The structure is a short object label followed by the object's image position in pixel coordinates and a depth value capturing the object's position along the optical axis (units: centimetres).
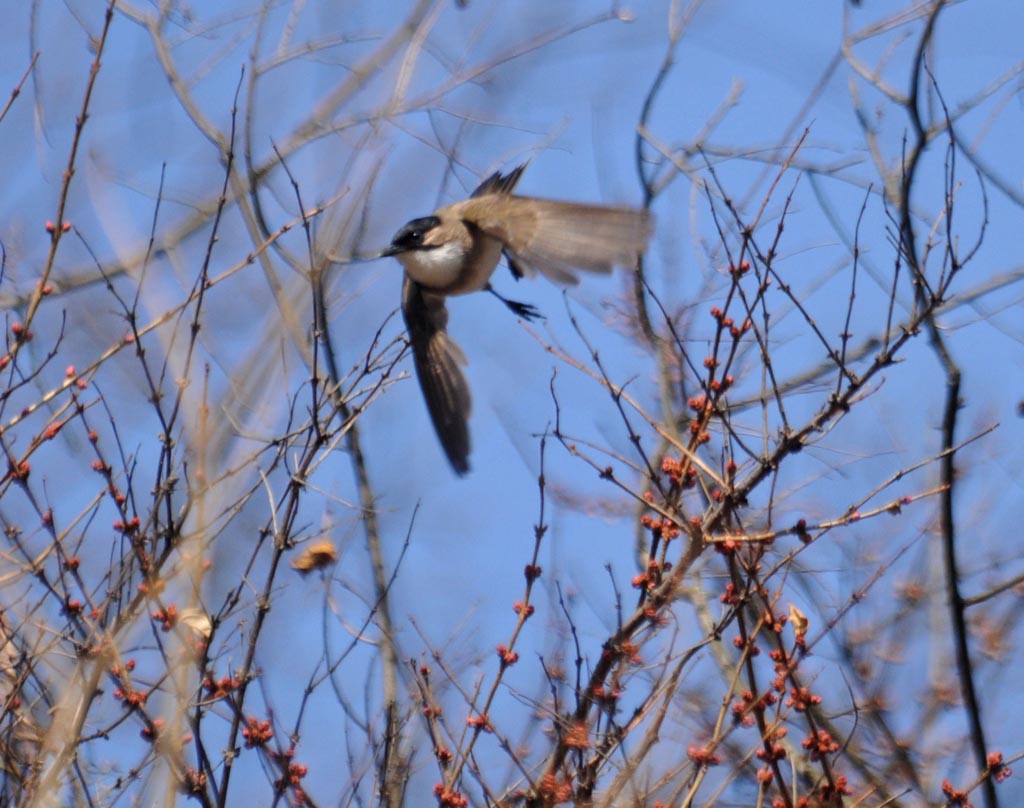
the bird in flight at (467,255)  813
